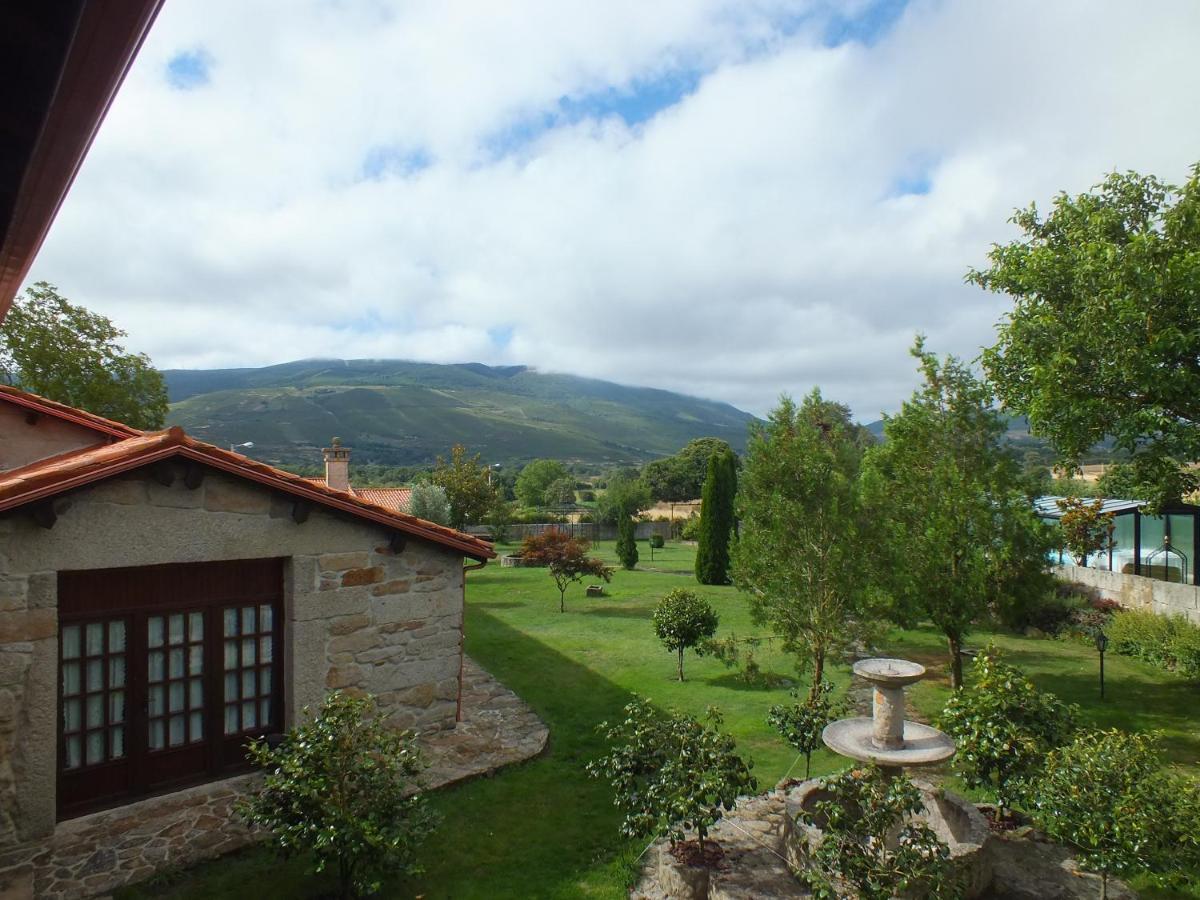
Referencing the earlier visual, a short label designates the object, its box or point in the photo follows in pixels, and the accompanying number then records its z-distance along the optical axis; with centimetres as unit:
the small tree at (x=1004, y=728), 679
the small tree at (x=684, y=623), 1282
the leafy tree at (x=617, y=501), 5048
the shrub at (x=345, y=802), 545
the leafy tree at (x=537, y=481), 7412
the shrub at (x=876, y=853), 513
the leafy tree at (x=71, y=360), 2298
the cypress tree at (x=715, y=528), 2580
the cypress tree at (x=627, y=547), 3023
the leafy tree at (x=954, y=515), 1165
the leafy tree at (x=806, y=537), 1041
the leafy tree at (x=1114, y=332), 1026
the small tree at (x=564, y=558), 2002
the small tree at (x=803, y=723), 834
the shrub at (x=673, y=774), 597
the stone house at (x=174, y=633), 668
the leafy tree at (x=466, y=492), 2944
